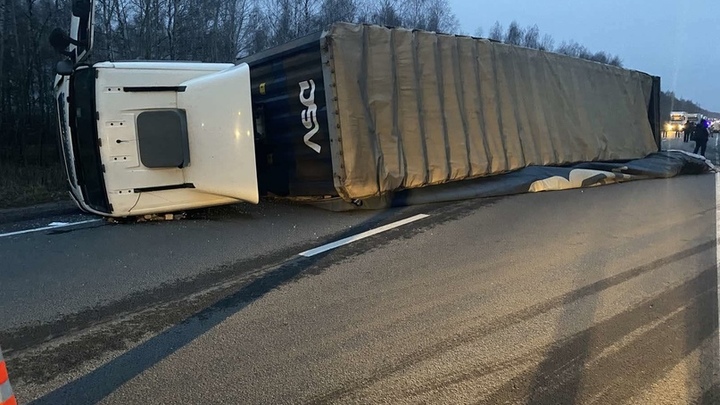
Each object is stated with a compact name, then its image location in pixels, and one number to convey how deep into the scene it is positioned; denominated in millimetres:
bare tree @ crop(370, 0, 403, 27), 37688
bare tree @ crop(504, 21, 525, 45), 68438
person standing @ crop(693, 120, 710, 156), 20188
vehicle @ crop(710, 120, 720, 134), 47109
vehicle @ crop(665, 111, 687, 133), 41403
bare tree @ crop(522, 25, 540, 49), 70312
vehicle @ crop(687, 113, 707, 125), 42709
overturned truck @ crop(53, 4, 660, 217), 6277
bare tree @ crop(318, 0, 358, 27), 30277
